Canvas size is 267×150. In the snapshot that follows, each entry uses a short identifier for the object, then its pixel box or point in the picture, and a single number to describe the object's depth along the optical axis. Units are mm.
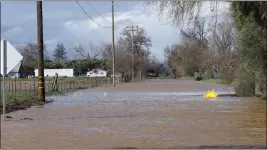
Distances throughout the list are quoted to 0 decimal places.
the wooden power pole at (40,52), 27953
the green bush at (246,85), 31953
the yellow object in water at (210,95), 33884
